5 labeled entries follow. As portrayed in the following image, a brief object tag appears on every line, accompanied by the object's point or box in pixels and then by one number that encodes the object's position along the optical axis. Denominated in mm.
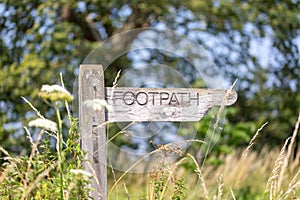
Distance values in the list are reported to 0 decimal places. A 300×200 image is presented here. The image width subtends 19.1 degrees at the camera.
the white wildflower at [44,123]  2924
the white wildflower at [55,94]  2999
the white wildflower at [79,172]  3002
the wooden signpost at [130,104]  4098
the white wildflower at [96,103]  3113
